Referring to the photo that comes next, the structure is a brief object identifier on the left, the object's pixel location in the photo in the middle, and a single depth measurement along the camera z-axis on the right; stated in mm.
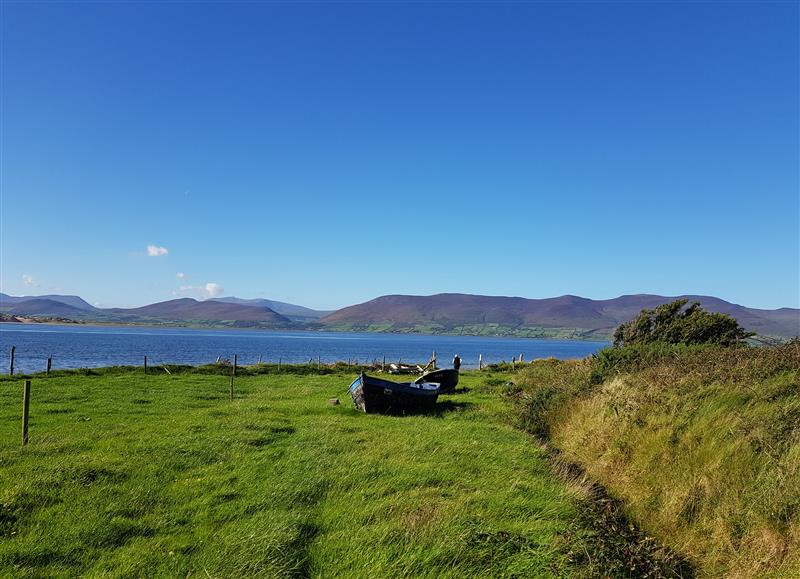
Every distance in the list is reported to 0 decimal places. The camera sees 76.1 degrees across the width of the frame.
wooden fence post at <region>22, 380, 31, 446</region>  12469
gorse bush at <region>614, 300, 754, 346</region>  24125
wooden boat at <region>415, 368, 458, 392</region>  27688
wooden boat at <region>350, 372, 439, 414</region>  19922
